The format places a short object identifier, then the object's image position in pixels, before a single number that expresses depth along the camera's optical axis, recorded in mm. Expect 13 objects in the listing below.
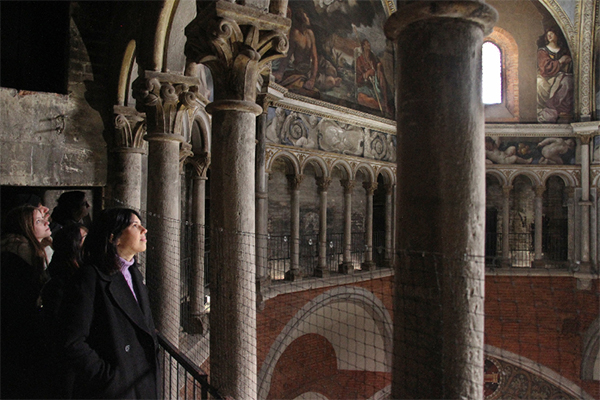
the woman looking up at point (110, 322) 2043
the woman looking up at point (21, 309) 2502
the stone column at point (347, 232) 12492
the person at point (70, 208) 4355
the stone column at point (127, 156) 6539
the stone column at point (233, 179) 3449
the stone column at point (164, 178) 5230
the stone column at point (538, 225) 15062
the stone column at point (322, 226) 11836
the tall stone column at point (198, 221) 7755
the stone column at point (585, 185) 14539
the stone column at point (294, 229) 10977
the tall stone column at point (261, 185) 10133
